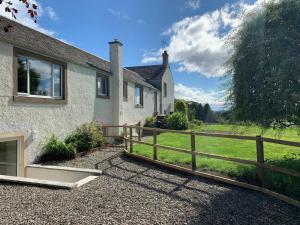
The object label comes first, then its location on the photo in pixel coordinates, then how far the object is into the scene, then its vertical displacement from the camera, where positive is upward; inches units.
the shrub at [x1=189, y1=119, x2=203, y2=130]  757.4 -16.3
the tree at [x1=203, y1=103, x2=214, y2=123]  1073.0 +33.8
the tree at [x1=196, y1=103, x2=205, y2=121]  1095.6 +34.2
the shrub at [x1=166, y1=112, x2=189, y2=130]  688.0 -5.7
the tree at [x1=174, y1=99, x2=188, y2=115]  807.5 +49.8
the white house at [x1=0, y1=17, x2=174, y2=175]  265.0 +51.1
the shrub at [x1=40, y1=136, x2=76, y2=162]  312.3 -42.7
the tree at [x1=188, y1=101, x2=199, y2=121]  907.9 +43.9
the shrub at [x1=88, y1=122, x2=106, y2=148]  372.3 -24.8
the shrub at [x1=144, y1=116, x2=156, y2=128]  702.4 -4.4
